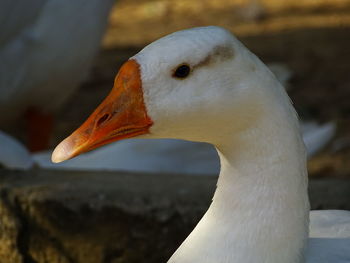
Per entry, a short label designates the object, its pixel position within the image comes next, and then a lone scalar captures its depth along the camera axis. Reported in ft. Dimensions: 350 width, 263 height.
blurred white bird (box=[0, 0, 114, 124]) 33.93
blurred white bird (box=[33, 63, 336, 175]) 29.63
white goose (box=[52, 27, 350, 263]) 14.97
